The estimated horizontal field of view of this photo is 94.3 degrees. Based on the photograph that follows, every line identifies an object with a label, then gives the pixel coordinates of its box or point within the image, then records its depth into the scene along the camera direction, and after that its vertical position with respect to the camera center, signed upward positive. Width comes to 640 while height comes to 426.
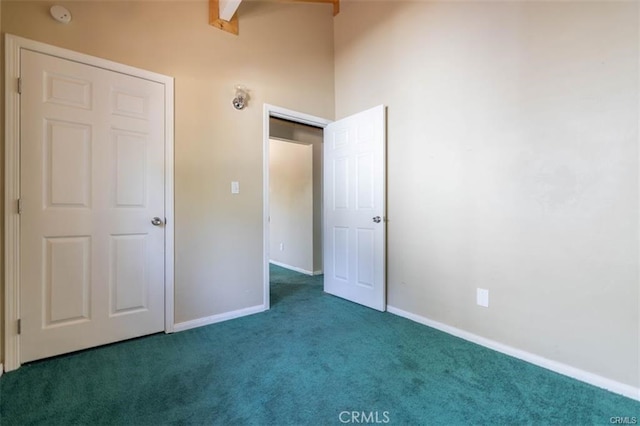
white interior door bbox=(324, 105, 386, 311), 2.83 +0.03
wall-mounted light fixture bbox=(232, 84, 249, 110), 2.66 +1.02
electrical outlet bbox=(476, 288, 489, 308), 2.15 -0.63
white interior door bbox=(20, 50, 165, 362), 1.86 +0.03
